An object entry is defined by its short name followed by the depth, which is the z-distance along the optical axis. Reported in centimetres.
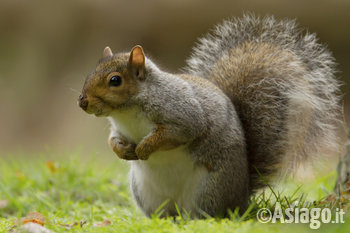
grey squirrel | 472
